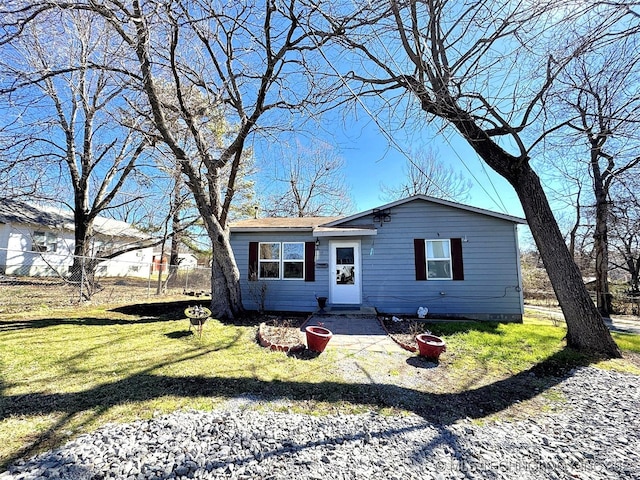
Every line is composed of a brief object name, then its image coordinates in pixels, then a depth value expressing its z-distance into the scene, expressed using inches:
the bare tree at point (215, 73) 171.9
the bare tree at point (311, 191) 768.9
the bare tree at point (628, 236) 458.0
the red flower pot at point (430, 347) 189.6
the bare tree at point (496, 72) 145.8
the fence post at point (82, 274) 351.6
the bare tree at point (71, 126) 195.0
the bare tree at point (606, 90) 166.2
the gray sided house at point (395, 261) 330.6
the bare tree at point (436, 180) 693.9
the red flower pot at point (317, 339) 191.2
